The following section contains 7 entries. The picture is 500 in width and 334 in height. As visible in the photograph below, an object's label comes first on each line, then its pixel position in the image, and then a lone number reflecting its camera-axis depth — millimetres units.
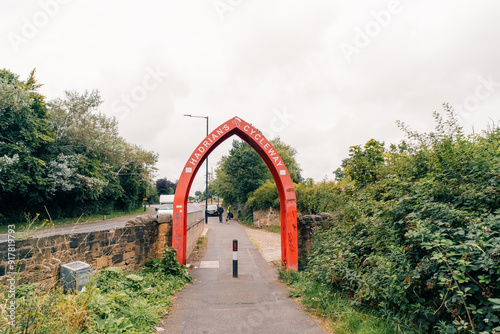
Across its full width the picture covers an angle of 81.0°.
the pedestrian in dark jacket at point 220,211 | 29403
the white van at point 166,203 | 22241
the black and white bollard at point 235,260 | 7836
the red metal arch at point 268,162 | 7939
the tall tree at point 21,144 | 16375
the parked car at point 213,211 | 39062
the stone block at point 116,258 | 6330
